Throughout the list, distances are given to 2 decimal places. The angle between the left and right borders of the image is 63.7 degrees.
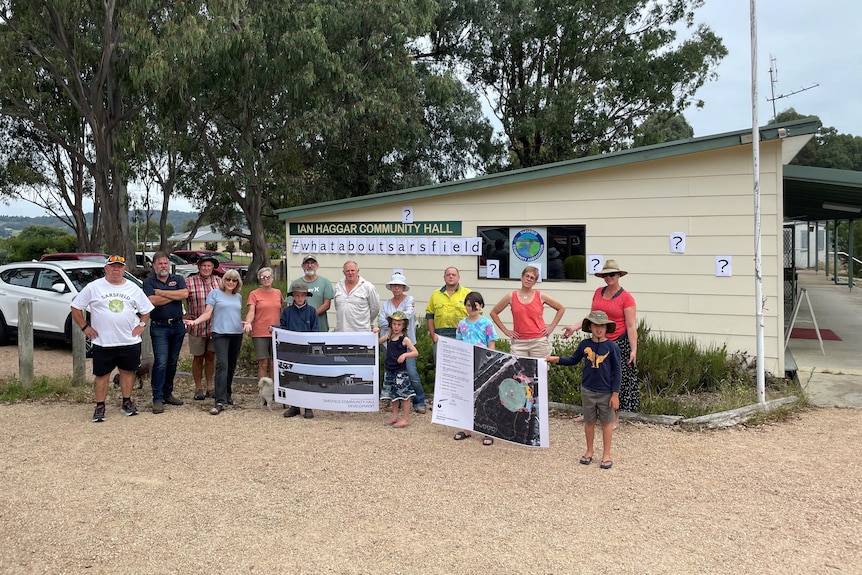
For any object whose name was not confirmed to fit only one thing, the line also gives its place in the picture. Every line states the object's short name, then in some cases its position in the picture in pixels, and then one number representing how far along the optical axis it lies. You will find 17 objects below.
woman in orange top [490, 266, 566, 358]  6.66
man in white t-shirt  6.94
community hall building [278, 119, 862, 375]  8.45
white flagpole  7.08
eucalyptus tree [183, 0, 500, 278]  16.52
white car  11.61
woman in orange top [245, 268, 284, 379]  7.65
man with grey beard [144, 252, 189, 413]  7.45
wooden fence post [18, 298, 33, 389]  8.48
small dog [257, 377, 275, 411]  7.57
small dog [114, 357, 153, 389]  8.40
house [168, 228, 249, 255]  65.37
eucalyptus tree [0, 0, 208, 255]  14.66
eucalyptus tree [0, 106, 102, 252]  27.31
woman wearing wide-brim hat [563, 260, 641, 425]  6.29
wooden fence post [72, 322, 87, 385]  8.62
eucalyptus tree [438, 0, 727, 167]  22.17
